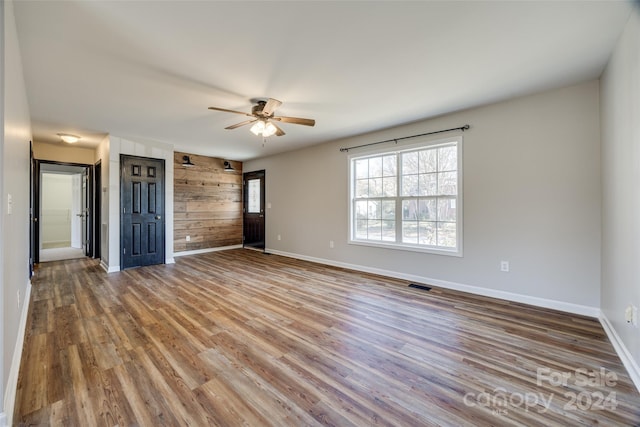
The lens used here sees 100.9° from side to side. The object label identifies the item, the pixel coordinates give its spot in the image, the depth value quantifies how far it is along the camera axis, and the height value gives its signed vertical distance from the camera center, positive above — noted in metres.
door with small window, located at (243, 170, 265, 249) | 6.71 +0.08
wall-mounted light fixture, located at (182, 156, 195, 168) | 6.08 +1.19
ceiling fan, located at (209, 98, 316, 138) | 2.97 +1.11
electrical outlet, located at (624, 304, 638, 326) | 1.74 -0.71
